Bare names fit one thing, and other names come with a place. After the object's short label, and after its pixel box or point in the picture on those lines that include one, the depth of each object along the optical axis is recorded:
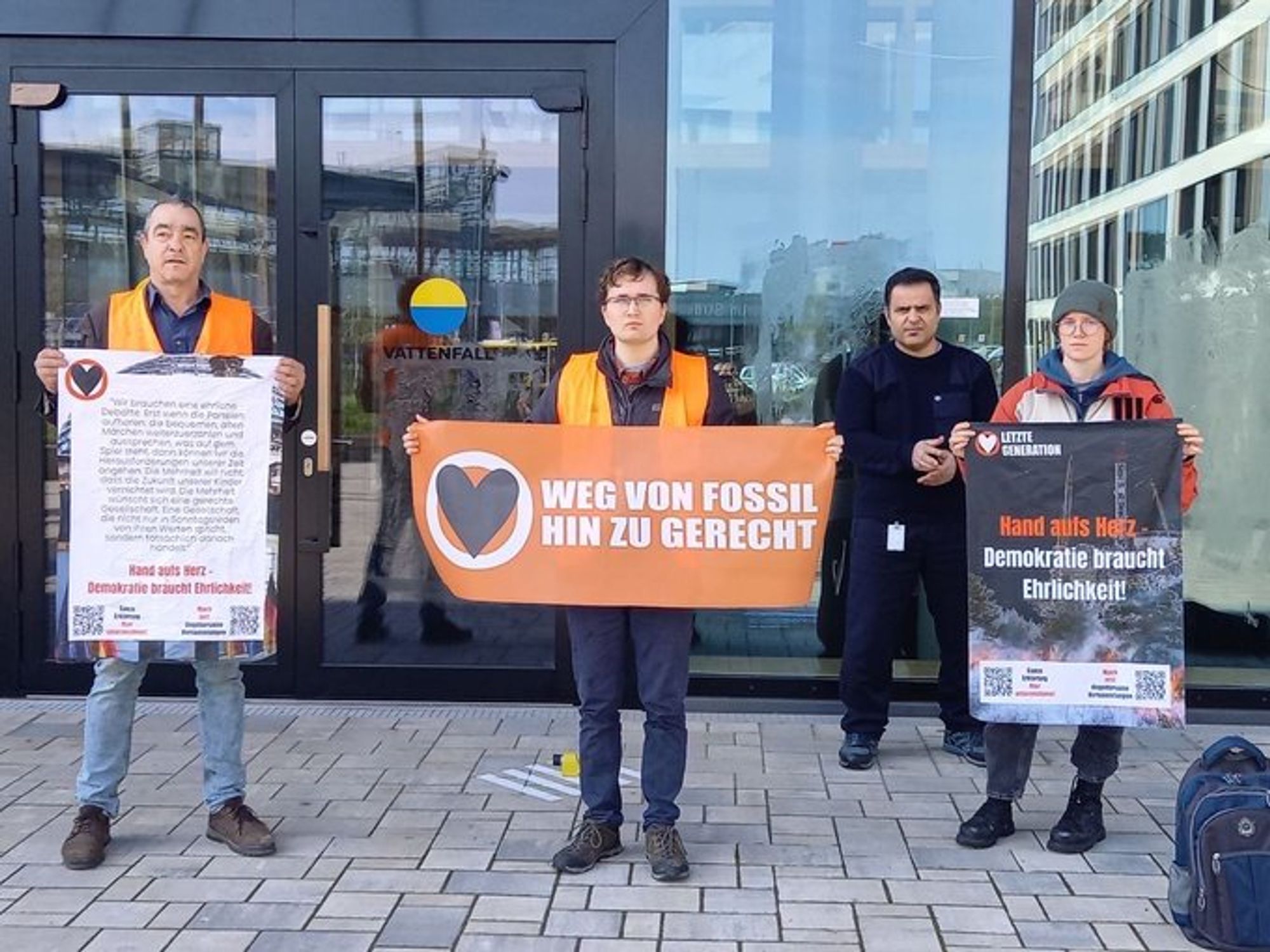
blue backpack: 3.29
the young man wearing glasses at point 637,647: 3.84
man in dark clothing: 4.84
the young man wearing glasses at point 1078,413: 3.94
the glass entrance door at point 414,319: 5.51
